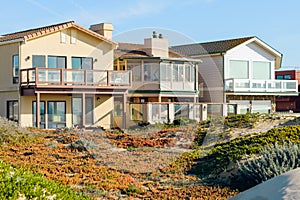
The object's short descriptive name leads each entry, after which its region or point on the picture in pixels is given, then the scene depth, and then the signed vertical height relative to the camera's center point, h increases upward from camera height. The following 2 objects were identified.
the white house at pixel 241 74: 40.50 +1.46
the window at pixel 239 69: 41.06 +1.82
